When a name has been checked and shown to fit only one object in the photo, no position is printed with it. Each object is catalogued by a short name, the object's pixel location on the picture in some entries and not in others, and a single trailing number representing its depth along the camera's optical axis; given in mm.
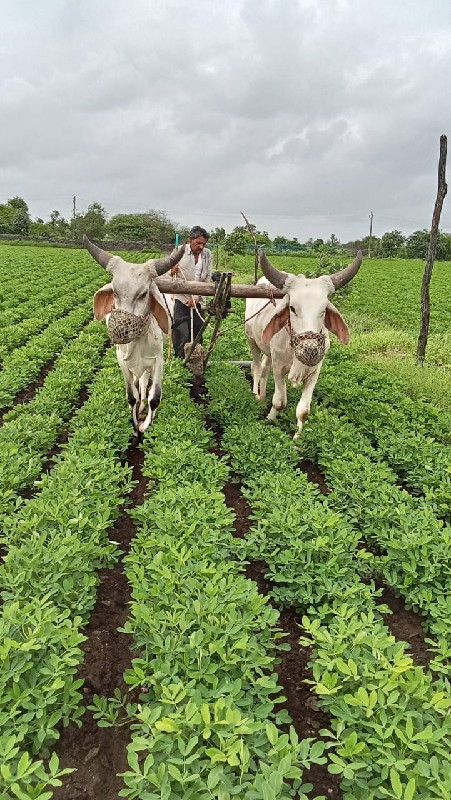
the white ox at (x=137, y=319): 5594
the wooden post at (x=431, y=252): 9211
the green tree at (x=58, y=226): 82975
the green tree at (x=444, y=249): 67800
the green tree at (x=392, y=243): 75250
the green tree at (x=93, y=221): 69025
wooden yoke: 6364
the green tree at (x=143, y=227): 67244
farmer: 7898
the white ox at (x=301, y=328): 5551
